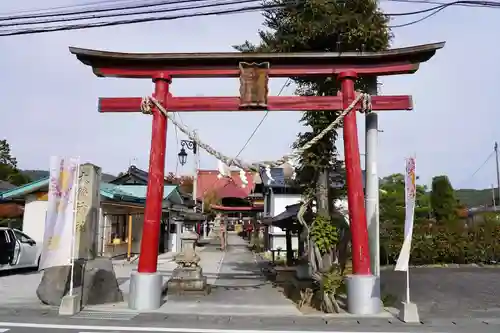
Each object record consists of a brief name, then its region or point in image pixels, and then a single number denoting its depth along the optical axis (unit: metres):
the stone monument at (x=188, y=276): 13.02
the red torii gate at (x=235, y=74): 10.55
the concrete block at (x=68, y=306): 9.34
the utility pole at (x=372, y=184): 11.30
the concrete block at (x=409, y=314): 8.95
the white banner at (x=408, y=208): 9.37
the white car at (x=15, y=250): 16.11
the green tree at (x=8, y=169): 42.74
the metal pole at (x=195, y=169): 28.56
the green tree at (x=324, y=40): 12.57
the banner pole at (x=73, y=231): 9.63
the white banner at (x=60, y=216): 9.57
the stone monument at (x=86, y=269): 10.41
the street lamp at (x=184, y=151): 25.17
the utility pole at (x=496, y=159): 46.73
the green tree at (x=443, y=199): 34.72
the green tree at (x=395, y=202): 24.80
